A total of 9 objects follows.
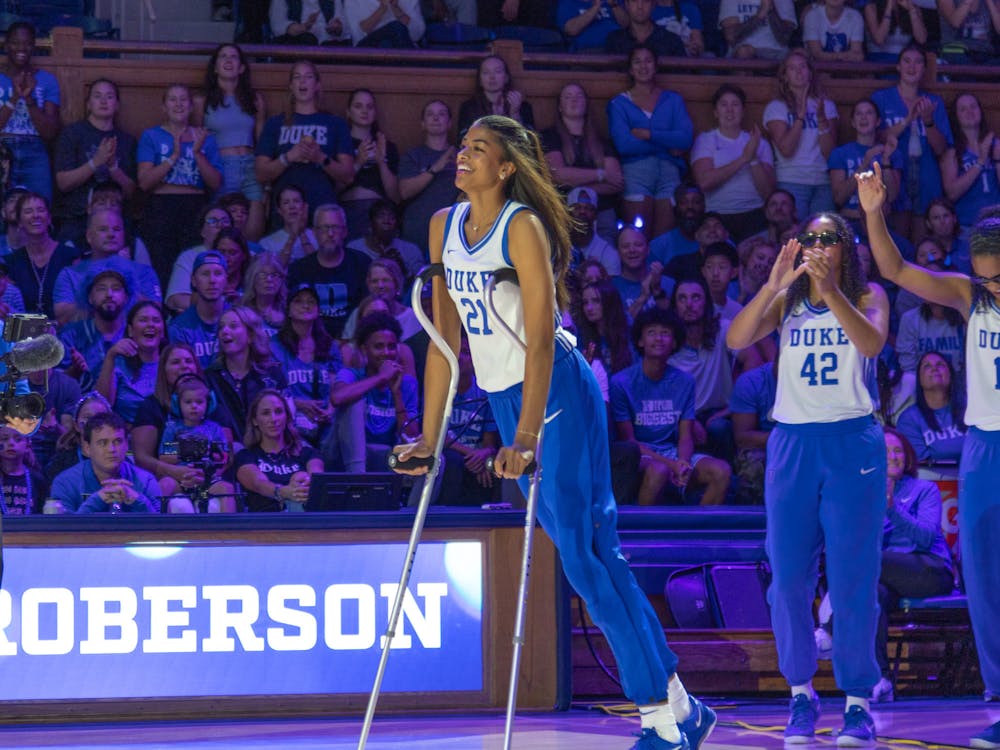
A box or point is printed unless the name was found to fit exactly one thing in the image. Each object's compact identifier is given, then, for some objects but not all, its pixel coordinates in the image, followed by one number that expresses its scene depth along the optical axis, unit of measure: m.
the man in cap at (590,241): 18.66
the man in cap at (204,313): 16.73
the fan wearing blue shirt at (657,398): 16.69
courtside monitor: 12.38
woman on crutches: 8.73
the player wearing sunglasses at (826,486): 10.67
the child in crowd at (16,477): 14.21
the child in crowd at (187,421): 14.94
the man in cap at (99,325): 16.44
